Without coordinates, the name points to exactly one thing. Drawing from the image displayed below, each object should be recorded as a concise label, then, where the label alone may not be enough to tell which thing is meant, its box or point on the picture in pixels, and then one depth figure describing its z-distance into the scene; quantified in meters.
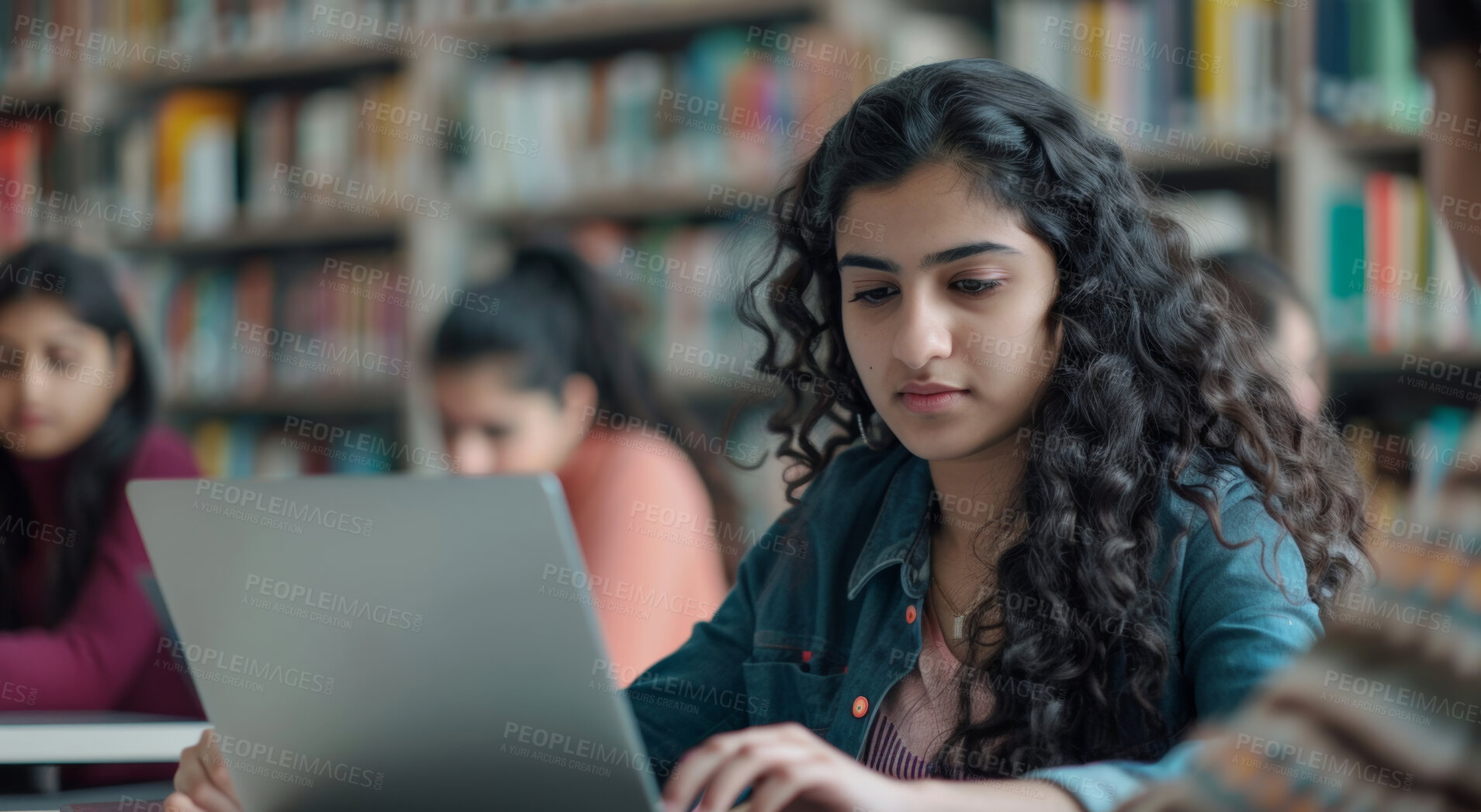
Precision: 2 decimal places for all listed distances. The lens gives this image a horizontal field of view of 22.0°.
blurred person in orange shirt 4.06
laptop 2.78
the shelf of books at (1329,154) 4.21
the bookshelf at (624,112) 4.27
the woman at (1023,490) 3.27
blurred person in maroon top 4.00
